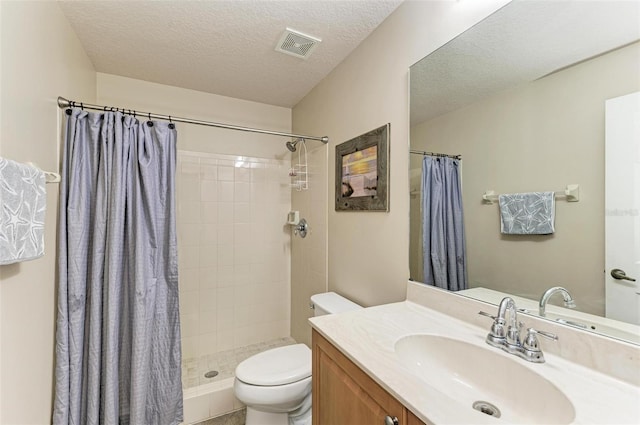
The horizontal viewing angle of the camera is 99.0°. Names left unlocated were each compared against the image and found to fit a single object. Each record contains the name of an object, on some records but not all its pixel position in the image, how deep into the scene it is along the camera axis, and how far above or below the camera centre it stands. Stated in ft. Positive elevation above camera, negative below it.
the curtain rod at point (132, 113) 4.49 +1.84
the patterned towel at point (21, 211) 2.60 +0.01
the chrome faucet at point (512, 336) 2.54 -1.20
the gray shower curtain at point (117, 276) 4.46 -1.12
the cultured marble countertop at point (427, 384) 1.86 -1.36
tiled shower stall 7.47 -1.31
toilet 4.60 -2.91
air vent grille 5.18 +3.39
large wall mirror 2.48 +0.98
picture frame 4.86 +0.83
